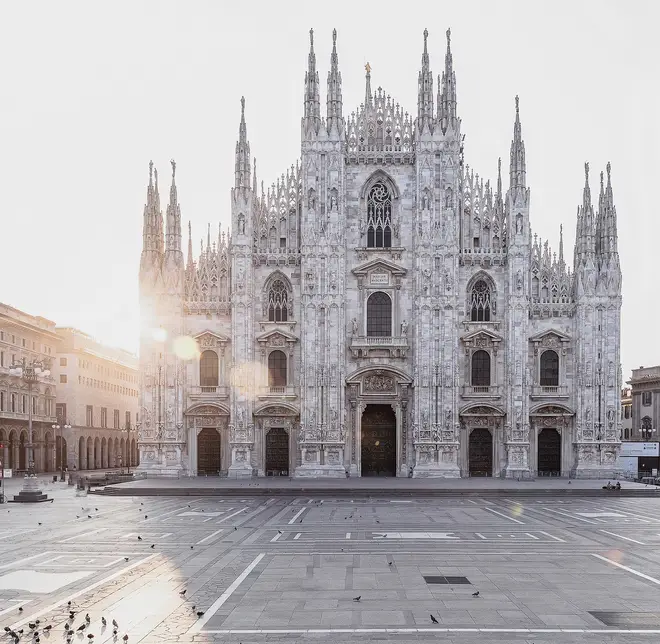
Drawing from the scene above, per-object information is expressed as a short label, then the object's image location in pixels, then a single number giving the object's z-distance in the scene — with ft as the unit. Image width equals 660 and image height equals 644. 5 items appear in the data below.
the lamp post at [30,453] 137.28
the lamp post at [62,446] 274.73
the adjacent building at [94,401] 287.69
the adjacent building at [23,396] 237.25
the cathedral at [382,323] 185.88
